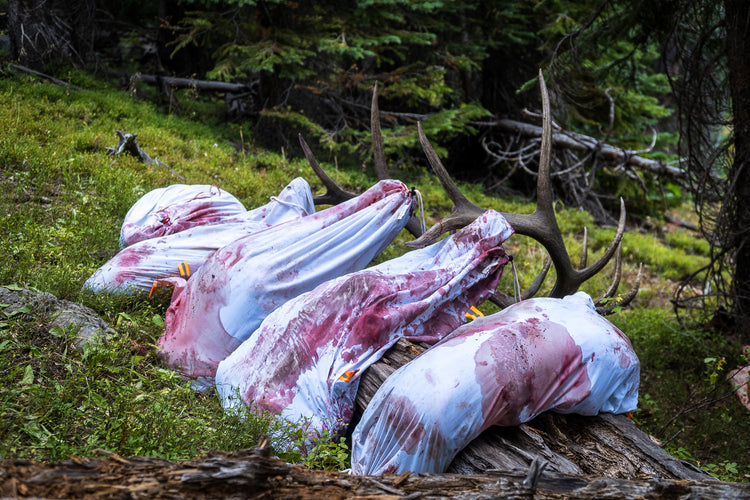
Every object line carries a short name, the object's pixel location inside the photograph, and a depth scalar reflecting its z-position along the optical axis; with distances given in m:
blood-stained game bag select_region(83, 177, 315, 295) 4.72
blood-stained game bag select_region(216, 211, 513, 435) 3.45
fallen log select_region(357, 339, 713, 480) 2.80
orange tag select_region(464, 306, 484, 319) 3.81
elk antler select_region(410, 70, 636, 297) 4.10
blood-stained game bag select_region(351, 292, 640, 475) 2.85
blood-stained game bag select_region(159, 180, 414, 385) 4.04
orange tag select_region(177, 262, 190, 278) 4.85
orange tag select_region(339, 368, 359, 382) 3.39
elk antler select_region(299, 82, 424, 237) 4.71
